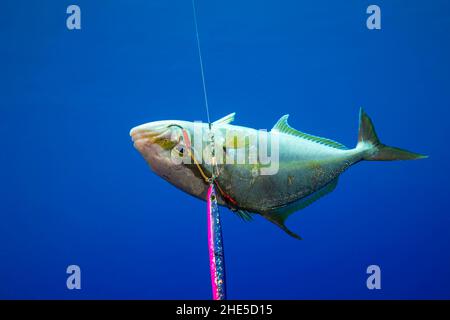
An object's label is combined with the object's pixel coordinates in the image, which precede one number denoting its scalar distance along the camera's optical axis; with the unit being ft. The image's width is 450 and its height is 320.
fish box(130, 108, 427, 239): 5.95
